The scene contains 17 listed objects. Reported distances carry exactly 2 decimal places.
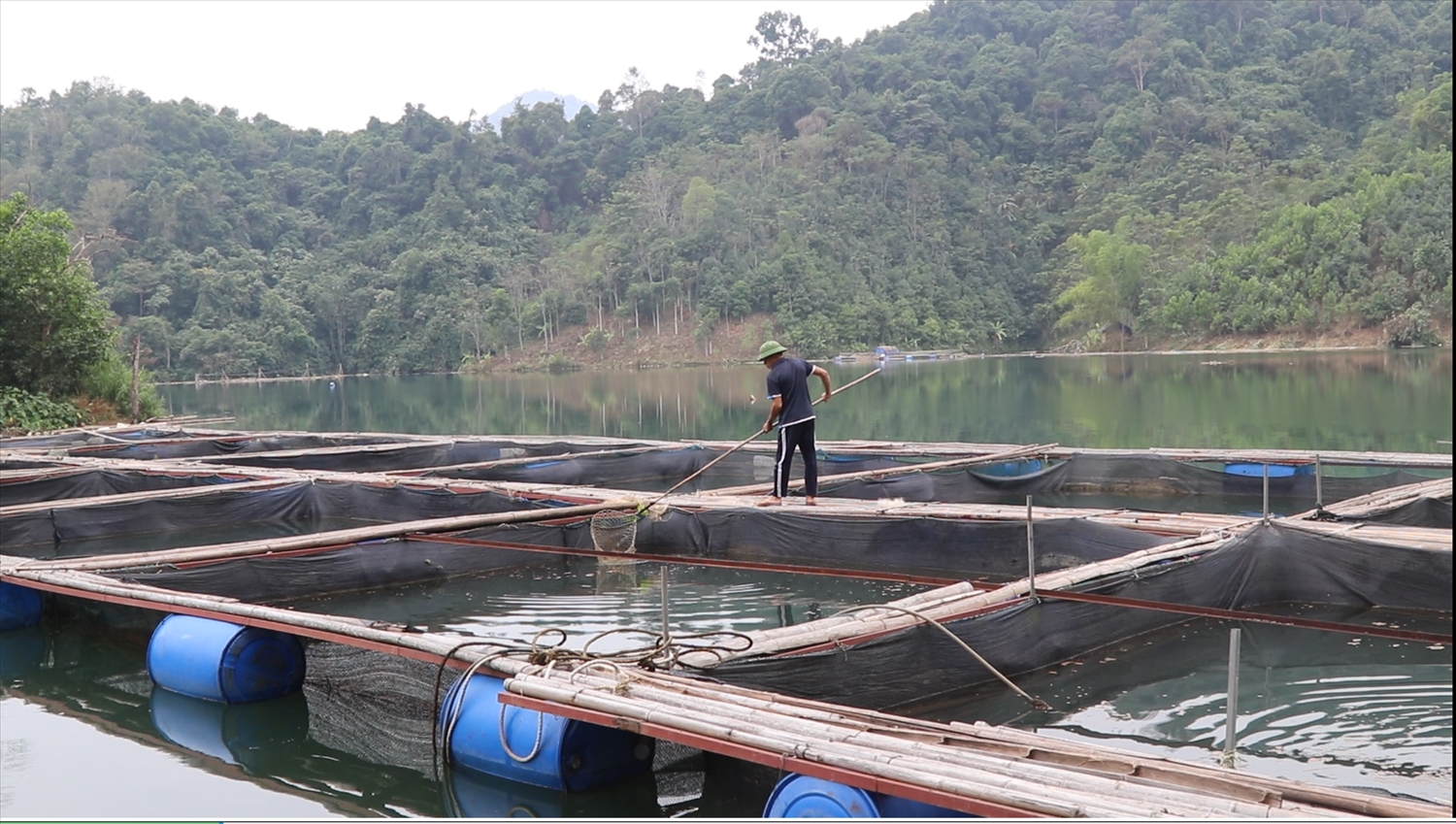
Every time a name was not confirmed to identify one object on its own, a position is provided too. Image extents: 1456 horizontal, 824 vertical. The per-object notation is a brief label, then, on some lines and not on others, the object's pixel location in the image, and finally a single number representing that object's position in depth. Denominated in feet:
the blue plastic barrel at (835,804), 11.24
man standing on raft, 29.55
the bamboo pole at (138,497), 35.12
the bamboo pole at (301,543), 25.07
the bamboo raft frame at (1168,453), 34.09
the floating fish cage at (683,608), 15.84
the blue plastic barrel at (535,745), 14.67
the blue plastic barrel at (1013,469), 40.63
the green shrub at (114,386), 74.69
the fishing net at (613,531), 28.04
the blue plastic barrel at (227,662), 19.65
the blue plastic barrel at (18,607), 24.97
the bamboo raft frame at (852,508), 23.41
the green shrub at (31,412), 64.44
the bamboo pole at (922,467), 33.96
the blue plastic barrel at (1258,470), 37.81
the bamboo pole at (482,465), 41.72
